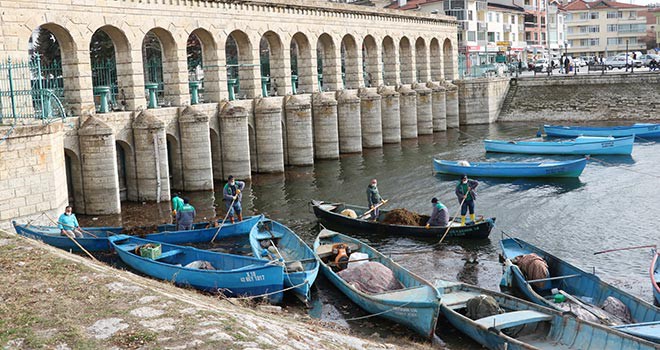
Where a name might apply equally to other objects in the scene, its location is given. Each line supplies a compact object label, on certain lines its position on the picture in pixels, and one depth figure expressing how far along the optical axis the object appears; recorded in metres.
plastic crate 23.70
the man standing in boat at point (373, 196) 30.47
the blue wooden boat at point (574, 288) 18.47
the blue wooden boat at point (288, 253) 21.42
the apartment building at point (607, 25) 132.50
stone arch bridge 32.09
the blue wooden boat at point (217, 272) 20.84
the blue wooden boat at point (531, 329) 16.41
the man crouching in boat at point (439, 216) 28.33
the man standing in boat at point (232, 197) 29.35
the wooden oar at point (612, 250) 24.38
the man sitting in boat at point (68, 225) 24.83
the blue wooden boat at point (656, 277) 19.98
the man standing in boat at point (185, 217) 27.42
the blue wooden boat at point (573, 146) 48.34
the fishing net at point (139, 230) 27.03
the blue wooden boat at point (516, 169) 40.84
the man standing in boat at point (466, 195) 29.13
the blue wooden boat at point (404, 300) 18.47
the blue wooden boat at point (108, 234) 24.32
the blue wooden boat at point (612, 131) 55.28
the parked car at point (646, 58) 95.32
